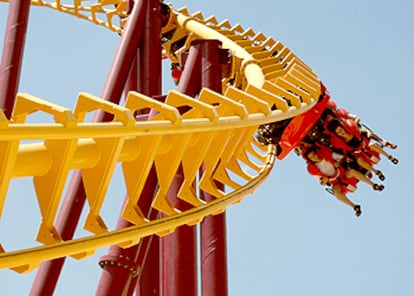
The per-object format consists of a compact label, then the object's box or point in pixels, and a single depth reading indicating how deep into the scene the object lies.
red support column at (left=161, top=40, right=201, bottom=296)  8.18
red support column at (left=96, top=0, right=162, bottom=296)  7.14
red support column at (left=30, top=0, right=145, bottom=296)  7.62
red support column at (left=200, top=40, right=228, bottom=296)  9.28
